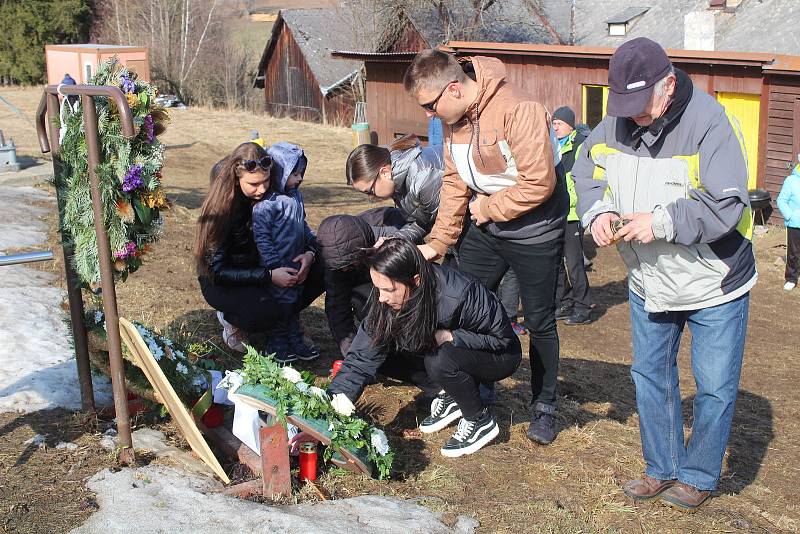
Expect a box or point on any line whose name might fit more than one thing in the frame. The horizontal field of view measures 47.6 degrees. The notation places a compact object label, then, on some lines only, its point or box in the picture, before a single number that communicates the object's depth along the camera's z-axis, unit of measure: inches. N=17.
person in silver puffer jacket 199.9
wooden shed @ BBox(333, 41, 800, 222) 518.9
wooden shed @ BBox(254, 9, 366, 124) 1370.6
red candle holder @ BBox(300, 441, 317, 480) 147.6
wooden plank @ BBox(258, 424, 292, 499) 138.6
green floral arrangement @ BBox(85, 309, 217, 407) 162.2
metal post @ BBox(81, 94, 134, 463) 141.7
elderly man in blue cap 131.3
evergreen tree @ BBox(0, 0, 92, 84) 1596.9
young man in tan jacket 157.6
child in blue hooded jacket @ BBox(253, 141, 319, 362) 207.9
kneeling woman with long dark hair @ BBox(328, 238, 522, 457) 151.8
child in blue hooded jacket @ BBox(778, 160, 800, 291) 370.5
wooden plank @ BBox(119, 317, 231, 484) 144.5
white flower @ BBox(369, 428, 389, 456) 149.7
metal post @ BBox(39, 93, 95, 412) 157.9
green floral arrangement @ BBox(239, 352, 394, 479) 141.9
